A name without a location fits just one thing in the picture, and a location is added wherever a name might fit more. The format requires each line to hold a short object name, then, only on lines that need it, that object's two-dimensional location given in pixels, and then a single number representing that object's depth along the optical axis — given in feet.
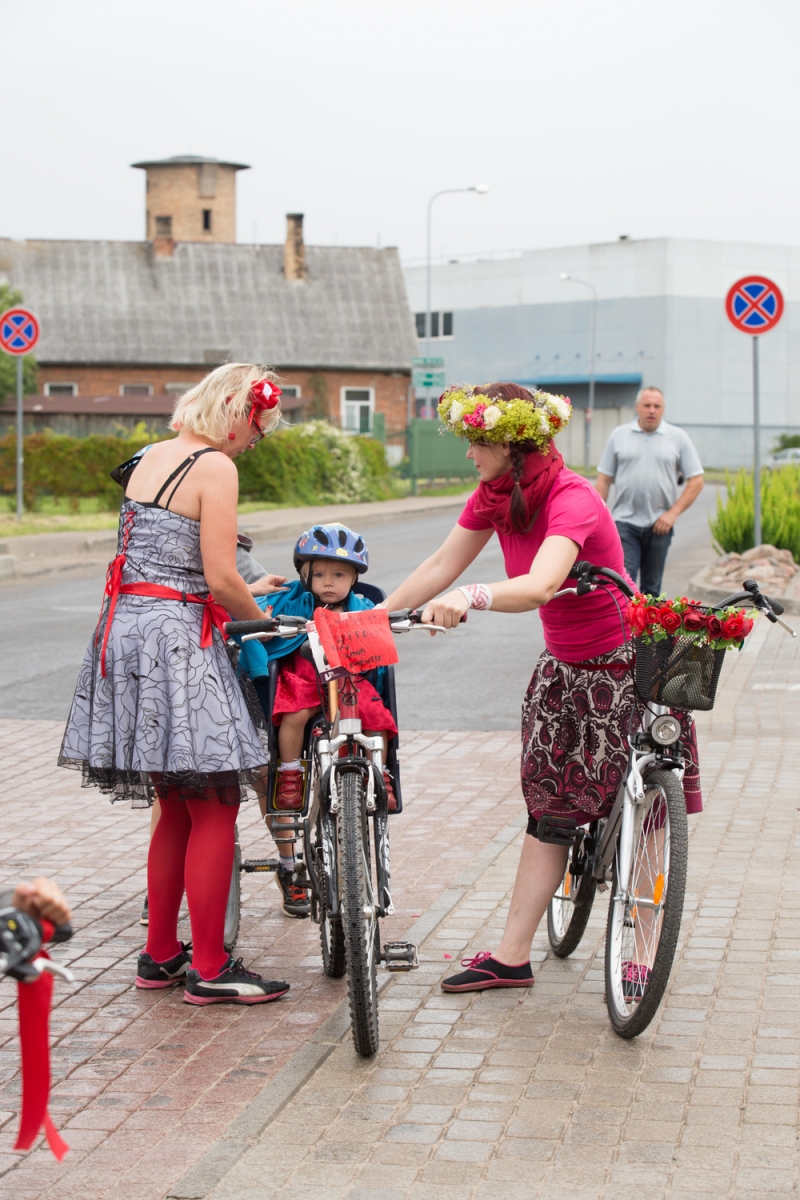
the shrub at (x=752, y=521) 58.29
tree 164.55
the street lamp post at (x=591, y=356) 214.69
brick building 172.96
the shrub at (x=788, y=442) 217.15
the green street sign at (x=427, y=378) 129.59
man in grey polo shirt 37.60
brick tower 208.33
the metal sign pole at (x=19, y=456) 68.88
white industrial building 226.79
